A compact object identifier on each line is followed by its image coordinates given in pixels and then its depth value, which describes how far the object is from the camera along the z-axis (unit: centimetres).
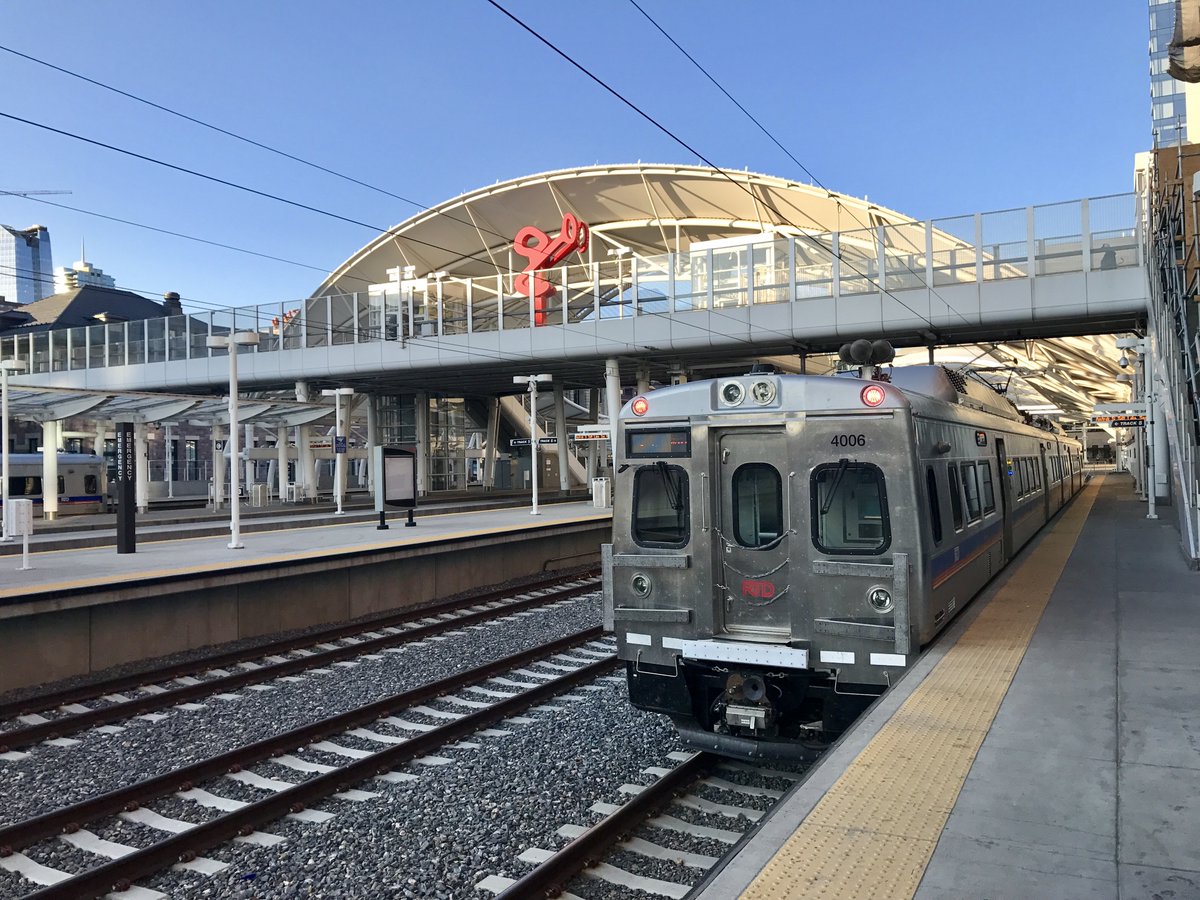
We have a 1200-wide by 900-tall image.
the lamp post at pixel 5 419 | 1502
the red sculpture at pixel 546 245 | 3438
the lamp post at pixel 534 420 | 2430
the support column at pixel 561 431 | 3953
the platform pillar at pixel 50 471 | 1972
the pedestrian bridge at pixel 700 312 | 2267
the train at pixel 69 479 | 3266
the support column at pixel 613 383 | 3037
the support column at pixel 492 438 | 4772
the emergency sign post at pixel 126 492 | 1459
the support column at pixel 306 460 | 2895
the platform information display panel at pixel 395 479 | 1930
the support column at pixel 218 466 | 2306
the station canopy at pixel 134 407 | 1880
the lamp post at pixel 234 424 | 1530
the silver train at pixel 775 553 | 621
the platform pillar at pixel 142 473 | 2492
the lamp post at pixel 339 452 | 2553
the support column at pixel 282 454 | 2738
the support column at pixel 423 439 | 4209
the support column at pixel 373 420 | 4262
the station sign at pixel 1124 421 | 2682
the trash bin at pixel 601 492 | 2823
